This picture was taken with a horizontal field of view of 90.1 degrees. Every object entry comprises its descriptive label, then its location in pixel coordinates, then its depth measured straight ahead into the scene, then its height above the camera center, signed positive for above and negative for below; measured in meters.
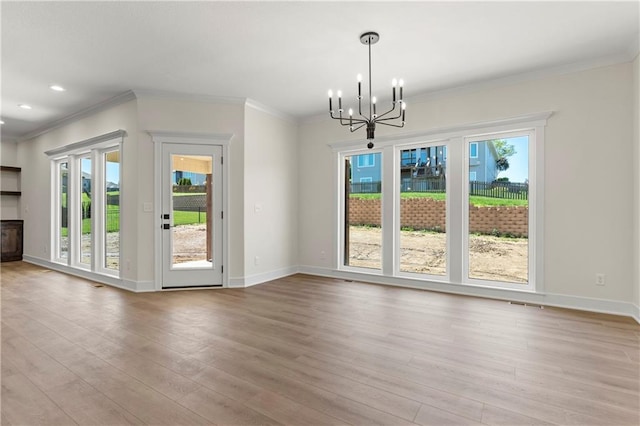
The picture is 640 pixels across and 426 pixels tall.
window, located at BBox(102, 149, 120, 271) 5.26 +0.05
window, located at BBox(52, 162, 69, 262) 6.57 -0.03
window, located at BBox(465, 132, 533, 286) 4.31 -0.03
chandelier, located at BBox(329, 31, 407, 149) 3.13 +1.73
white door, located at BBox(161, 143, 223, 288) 4.86 -0.06
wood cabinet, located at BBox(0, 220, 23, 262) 7.32 -0.65
